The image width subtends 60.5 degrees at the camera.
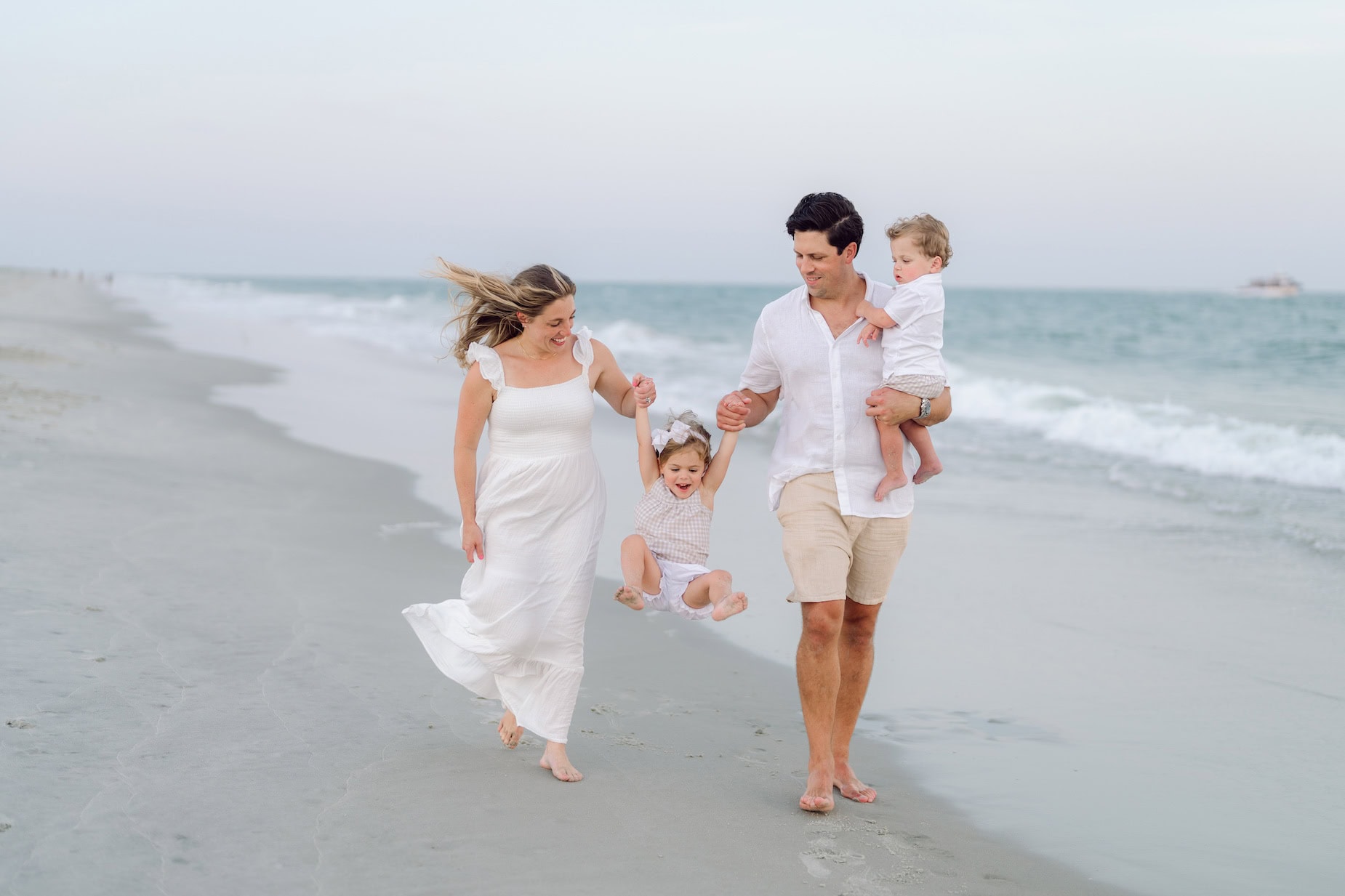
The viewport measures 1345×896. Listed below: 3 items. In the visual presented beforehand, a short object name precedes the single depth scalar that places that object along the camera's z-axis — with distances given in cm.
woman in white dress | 418
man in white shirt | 397
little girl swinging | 416
